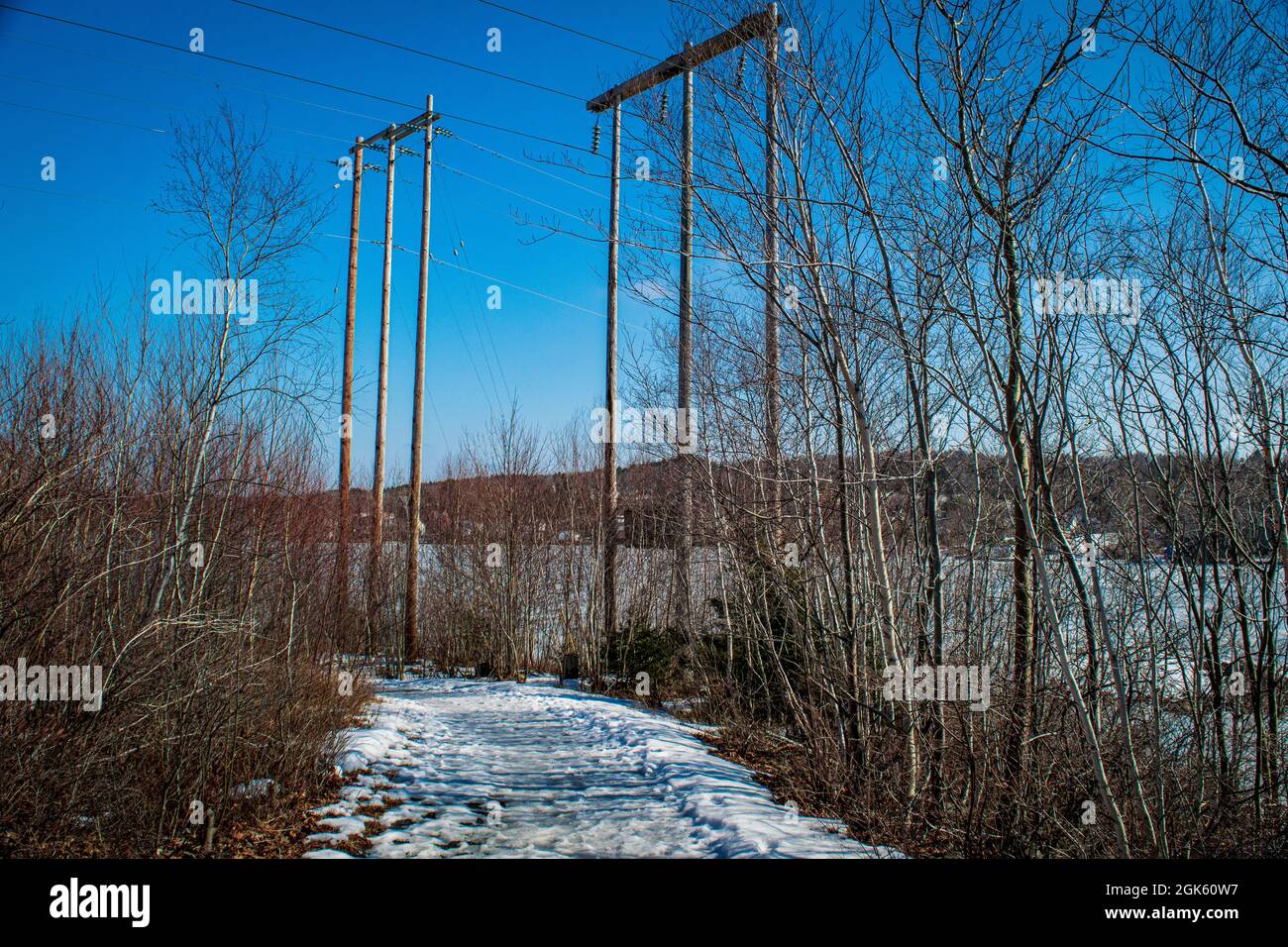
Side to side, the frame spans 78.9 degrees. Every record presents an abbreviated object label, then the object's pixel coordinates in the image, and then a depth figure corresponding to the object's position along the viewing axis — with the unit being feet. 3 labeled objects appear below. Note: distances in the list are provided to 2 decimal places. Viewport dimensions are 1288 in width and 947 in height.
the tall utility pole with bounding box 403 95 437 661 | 50.65
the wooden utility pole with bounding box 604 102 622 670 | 44.86
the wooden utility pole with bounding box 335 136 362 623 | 49.01
